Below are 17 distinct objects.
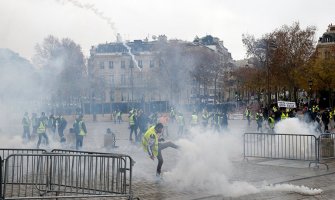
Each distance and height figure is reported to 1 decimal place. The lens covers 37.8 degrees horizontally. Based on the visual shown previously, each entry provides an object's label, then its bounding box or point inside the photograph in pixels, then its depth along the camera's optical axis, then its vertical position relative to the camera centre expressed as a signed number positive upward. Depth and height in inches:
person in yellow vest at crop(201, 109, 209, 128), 1217.6 -16.7
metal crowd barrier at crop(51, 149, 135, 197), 332.5 -33.4
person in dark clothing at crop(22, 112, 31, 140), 986.1 -34.0
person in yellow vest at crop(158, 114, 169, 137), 1181.8 -32.8
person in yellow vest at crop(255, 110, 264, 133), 1219.9 -18.4
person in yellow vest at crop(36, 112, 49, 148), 879.7 -35.4
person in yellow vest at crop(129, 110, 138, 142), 1042.2 -23.8
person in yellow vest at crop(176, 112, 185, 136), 1142.3 -31.2
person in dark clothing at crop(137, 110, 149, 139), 1036.0 -24.2
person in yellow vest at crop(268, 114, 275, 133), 991.0 -23.2
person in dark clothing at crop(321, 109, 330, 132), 1190.6 -14.9
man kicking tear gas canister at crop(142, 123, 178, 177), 480.4 -31.5
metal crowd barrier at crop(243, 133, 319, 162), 610.5 -44.6
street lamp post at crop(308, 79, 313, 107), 2184.1 +130.3
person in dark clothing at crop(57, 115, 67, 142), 978.3 -29.3
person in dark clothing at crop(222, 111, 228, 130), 1150.4 -22.6
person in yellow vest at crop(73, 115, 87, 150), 794.8 -33.3
